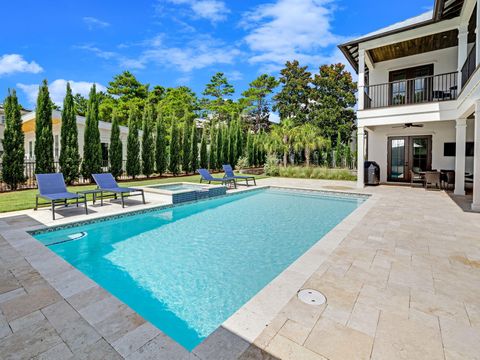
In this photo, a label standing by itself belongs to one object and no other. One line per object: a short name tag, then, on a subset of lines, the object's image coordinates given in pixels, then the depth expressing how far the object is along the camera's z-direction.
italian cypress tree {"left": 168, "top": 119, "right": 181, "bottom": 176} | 18.83
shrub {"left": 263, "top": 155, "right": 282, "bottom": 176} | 20.14
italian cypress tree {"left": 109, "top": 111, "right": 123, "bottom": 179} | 15.07
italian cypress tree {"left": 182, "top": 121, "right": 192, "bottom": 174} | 19.94
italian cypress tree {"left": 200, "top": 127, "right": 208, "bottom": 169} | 21.69
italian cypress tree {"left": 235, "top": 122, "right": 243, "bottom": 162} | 24.84
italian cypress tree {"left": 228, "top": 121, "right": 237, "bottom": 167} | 23.95
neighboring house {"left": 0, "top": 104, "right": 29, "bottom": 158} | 24.42
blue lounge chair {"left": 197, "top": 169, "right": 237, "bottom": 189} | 12.32
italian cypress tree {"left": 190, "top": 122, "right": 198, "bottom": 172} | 20.48
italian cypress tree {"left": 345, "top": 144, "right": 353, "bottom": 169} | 23.38
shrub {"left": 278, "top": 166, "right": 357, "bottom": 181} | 17.17
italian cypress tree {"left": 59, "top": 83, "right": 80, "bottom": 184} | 12.87
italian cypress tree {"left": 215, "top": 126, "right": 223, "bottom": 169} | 23.02
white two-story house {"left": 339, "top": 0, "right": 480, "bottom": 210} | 10.25
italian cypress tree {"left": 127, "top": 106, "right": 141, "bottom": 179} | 16.16
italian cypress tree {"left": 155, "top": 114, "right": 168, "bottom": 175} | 17.62
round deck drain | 2.84
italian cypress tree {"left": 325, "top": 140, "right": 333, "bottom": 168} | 24.48
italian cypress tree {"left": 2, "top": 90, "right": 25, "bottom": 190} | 11.28
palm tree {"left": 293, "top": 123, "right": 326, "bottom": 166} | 21.89
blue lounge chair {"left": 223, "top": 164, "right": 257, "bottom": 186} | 13.30
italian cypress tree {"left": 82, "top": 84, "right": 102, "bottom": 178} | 13.62
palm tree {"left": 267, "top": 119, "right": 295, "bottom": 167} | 22.19
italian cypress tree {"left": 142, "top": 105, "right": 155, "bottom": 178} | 16.95
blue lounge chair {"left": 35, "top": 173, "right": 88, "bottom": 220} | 7.02
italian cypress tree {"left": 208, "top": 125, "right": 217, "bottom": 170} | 22.53
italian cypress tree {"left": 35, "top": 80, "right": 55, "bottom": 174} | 11.88
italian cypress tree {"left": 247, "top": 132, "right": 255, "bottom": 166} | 25.31
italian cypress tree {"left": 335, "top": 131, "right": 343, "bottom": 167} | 23.81
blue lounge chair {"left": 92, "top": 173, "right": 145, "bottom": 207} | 8.29
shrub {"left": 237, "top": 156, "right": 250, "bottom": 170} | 22.75
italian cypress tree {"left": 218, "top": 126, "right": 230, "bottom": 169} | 23.45
